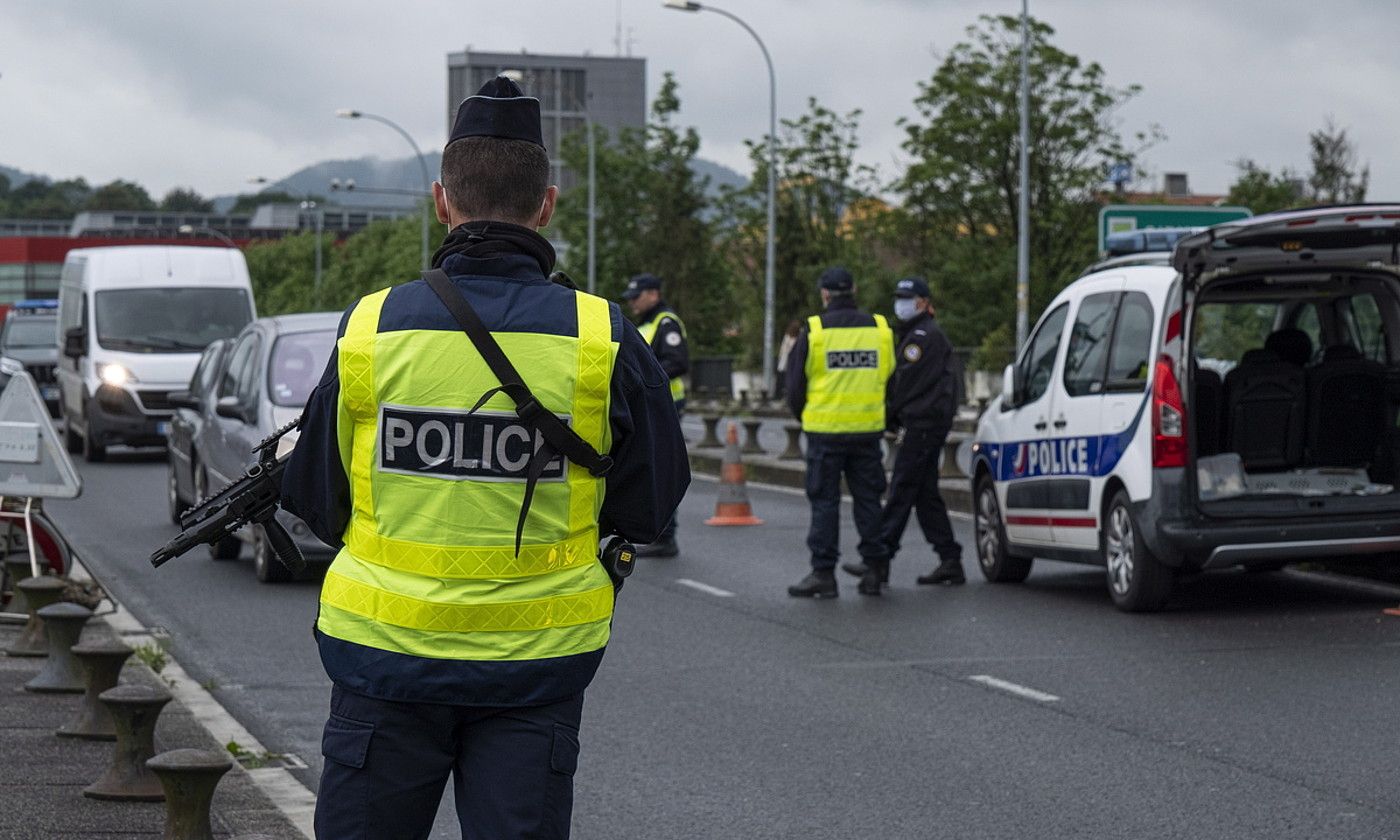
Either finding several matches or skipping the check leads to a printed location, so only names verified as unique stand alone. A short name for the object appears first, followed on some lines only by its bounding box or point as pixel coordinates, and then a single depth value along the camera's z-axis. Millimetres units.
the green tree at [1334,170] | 53906
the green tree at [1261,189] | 62312
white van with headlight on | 25828
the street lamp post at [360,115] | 57312
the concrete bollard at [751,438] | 26144
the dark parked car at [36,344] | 38000
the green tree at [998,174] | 54406
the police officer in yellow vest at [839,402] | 12094
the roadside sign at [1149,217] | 21969
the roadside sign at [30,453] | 10211
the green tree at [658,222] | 63156
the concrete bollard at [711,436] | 27172
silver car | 13594
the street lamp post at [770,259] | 47688
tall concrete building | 188625
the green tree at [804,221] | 59750
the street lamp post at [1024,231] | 37438
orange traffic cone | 17984
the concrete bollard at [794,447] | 25094
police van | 10992
